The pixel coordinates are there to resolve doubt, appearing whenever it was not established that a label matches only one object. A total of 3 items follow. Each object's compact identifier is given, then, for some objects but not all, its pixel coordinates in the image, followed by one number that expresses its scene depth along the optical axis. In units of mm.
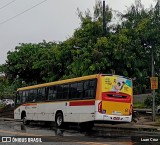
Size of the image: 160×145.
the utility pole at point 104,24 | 29602
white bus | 21062
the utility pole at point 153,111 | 25578
